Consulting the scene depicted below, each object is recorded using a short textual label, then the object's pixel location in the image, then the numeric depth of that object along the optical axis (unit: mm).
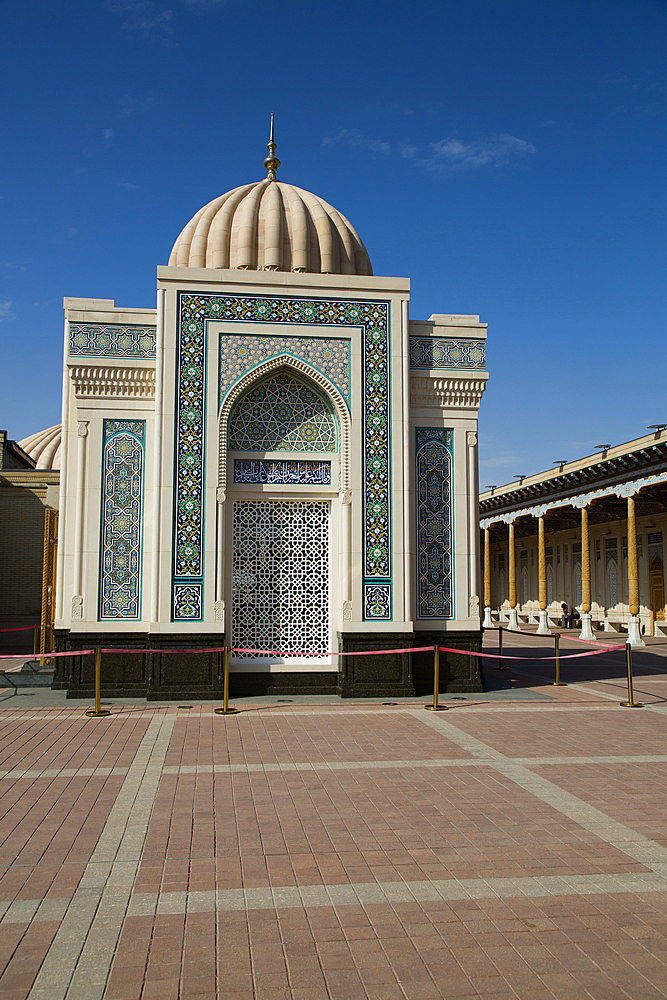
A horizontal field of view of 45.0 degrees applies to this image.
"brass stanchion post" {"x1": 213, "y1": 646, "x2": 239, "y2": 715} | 9914
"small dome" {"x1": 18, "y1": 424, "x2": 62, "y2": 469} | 30328
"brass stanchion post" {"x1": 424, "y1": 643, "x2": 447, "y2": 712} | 10242
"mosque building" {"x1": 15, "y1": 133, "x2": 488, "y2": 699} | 11055
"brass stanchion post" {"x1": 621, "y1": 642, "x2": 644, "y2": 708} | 10688
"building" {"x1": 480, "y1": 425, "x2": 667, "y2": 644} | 23641
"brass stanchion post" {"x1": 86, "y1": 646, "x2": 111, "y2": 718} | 9766
